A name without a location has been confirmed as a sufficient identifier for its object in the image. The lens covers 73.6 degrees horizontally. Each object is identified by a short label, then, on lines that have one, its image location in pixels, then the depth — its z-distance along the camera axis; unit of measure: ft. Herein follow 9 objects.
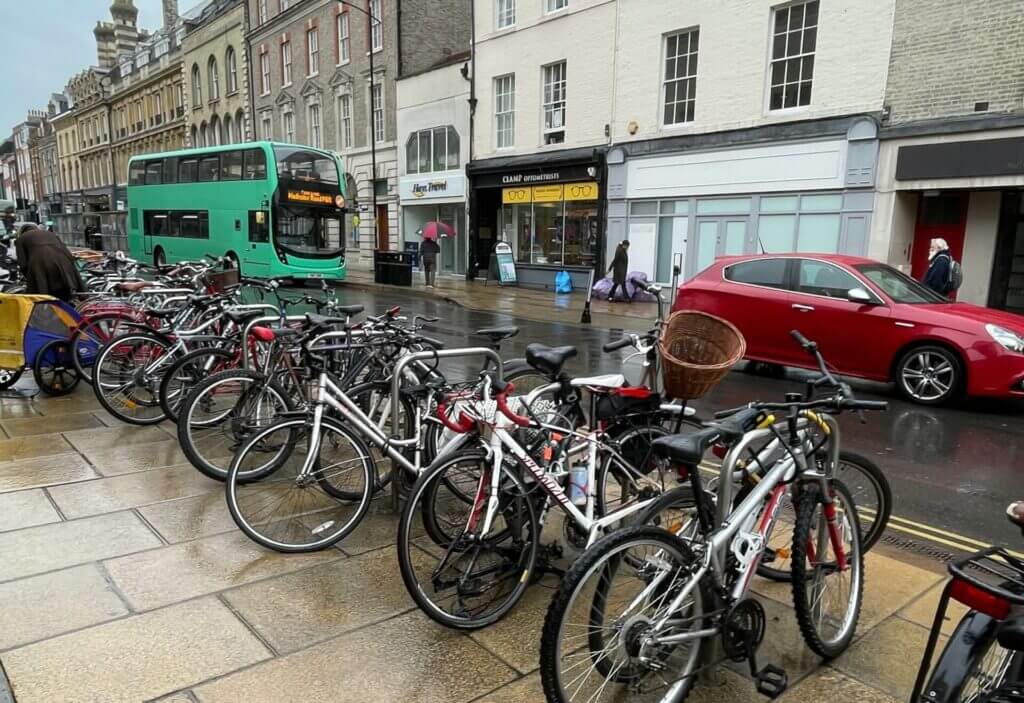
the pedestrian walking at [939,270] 34.06
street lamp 88.20
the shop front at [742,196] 48.06
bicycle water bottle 10.61
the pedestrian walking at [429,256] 71.56
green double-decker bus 65.26
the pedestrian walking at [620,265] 56.80
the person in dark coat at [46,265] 24.16
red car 24.17
